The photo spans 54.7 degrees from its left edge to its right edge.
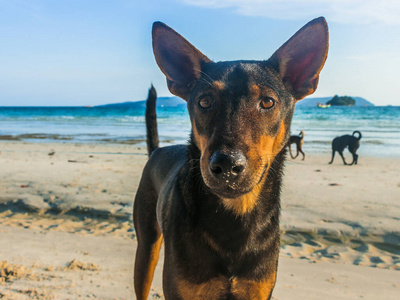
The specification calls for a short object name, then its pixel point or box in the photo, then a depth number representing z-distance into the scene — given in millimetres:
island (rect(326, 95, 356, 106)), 81750
